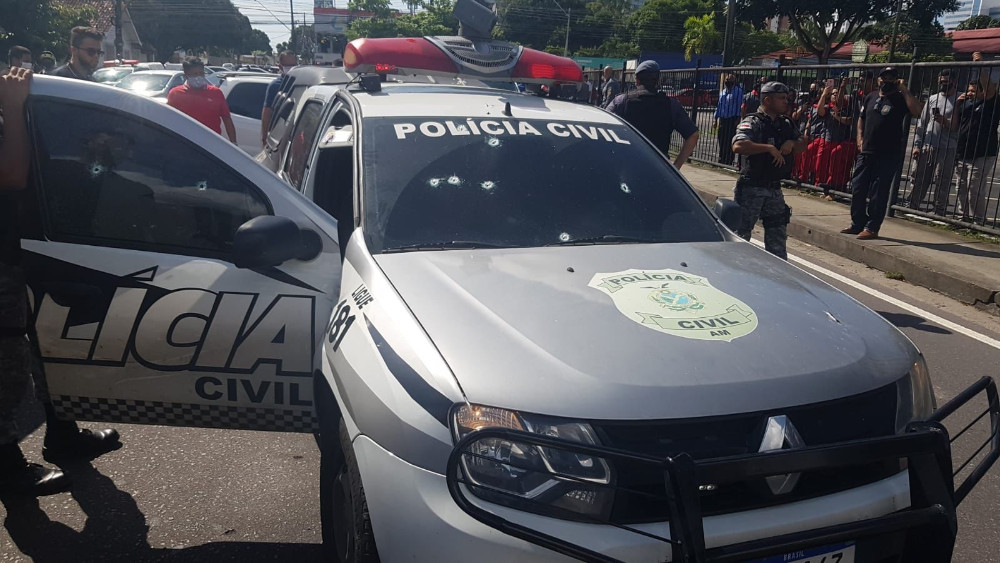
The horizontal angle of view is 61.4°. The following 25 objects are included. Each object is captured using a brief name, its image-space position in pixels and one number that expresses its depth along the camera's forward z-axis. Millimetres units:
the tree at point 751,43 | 66312
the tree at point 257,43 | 101581
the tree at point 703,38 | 60594
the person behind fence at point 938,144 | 10148
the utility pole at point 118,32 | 44688
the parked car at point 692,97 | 17125
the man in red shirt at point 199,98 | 9008
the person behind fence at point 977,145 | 9656
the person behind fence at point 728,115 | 15359
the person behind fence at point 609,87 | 20016
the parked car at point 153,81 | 15603
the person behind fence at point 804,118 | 13312
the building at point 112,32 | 50659
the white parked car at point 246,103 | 11734
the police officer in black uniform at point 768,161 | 6551
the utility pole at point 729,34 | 24250
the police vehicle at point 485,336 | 2018
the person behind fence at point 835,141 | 12062
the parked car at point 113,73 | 18272
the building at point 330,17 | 129275
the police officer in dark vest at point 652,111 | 7648
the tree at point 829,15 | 54531
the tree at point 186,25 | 71750
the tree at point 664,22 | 77500
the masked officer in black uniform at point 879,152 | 9164
